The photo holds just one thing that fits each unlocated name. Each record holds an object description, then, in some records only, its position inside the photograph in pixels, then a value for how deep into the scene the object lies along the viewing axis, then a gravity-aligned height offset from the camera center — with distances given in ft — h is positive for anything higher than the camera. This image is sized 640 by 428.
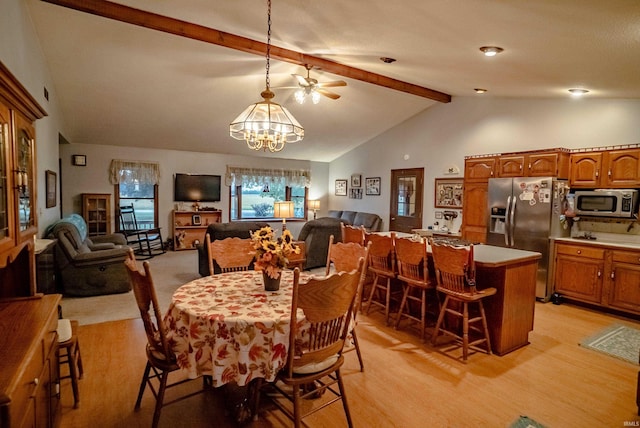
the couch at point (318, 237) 18.74 -2.35
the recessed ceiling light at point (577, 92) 13.27 +4.36
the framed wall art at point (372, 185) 26.57 +0.86
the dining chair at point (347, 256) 8.69 -1.59
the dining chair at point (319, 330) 5.71 -2.47
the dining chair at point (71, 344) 7.13 -3.28
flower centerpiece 7.25 -1.24
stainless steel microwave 13.34 -0.01
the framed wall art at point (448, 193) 20.25 +0.31
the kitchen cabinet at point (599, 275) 12.74 -2.89
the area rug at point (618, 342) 10.18 -4.45
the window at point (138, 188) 24.50 +0.11
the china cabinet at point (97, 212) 23.21 -1.61
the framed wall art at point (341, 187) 30.37 +0.69
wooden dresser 3.86 -2.21
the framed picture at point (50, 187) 15.40 +0.02
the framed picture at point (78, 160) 23.07 +1.90
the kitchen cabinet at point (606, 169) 13.30 +1.36
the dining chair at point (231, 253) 9.80 -1.75
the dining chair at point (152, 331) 6.01 -2.67
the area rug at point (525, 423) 7.00 -4.58
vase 7.45 -1.95
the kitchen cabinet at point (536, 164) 14.67 +1.62
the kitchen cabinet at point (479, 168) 17.29 +1.60
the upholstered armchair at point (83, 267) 14.51 -3.38
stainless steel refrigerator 14.54 -0.63
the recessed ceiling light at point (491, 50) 10.04 +4.43
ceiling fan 15.03 +4.74
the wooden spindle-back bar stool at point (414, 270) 10.77 -2.42
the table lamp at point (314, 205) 31.01 -0.95
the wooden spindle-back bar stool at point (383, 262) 12.12 -2.41
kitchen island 9.85 -2.79
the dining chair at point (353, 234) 13.05 -1.50
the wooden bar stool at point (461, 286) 9.45 -2.53
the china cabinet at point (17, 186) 5.11 +0.01
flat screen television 26.30 +0.29
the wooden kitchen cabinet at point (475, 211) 17.71 -0.65
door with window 22.94 -0.15
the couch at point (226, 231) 16.16 -1.83
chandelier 9.95 +2.07
